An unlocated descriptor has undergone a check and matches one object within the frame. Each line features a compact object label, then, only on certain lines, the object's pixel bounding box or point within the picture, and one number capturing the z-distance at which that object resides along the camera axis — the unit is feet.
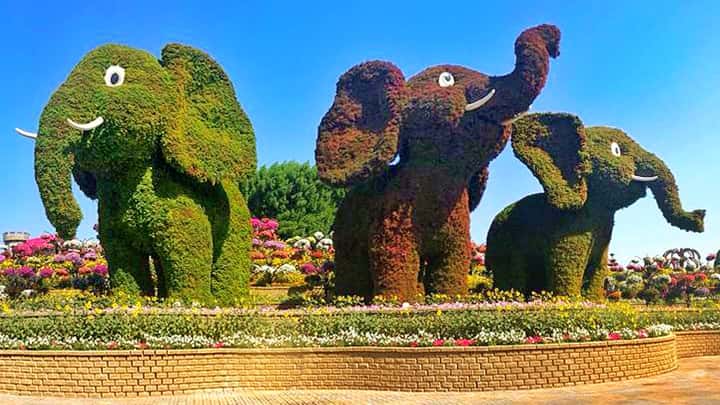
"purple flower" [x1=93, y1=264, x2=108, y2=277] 59.27
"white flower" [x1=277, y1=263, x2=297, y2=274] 59.77
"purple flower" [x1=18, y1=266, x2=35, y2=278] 57.52
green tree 127.03
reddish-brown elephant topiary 44.83
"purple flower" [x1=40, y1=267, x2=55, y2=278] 58.95
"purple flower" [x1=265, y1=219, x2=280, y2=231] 87.19
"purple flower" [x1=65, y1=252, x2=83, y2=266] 65.87
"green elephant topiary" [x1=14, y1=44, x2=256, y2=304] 39.91
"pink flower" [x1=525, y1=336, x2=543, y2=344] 34.94
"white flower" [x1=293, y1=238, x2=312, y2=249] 77.20
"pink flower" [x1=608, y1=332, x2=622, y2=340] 36.73
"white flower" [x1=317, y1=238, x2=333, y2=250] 78.67
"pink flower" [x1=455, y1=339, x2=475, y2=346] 34.81
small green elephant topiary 51.52
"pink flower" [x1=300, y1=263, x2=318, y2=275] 60.90
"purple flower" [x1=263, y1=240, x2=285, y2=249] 72.79
